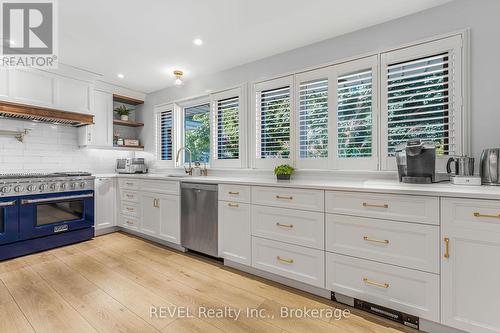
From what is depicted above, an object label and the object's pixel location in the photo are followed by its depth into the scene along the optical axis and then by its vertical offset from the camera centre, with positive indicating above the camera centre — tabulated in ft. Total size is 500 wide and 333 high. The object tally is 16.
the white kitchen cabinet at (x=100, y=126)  12.30 +2.12
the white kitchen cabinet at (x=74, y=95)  10.95 +3.41
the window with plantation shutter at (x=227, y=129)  10.56 +1.67
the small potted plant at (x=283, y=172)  8.11 -0.22
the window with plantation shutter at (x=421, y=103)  6.44 +1.79
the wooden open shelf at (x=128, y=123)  13.61 +2.55
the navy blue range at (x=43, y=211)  9.07 -1.92
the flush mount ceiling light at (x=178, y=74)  10.96 +4.34
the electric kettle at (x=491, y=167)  5.40 -0.04
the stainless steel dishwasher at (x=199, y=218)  8.67 -1.98
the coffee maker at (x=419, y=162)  5.90 +0.08
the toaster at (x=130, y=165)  13.79 +0.04
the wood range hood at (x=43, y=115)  9.48 +2.23
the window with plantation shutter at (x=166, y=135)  13.58 +1.80
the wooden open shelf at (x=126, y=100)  13.61 +3.96
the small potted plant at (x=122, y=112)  13.97 +3.18
